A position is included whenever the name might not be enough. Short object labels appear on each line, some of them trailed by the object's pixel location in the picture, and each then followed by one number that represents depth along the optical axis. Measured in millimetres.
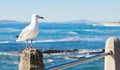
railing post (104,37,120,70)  5374
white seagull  4866
